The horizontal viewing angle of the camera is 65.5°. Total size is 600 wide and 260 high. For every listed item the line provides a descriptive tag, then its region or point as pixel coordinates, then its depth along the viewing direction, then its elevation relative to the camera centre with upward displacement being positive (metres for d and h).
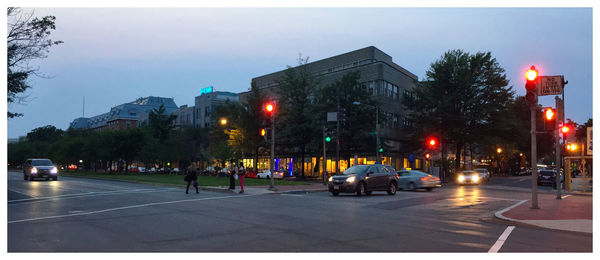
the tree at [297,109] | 48.50 +3.33
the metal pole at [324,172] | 33.44 -2.41
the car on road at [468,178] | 40.38 -3.24
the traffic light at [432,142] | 36.81 -0.12
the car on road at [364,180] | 21.53 -1.89
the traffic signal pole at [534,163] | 15.25 -0.73
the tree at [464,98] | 50.72 +4.73
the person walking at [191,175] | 22.68 -1.69
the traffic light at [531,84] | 14.98 +1.82
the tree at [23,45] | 21.05 +4.44
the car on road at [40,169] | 35.53 -2.23
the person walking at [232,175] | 23.66 -1.77
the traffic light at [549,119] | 15.23 +0.71
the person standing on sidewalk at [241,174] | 23.14 -1.69
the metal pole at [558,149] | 20.59 -0.39
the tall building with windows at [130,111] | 140.12 +9.01
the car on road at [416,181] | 27.83 -2.42
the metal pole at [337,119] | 37.44 +1.64
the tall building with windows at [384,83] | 55.97 +7.28
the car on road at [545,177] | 39.91 -3.15
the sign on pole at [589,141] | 25.65 -0.02
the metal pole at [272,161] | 24.99 -1.12
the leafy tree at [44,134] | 125.44 +1.77
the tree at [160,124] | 94.56 +3.32
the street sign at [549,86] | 16.03 +1.90
